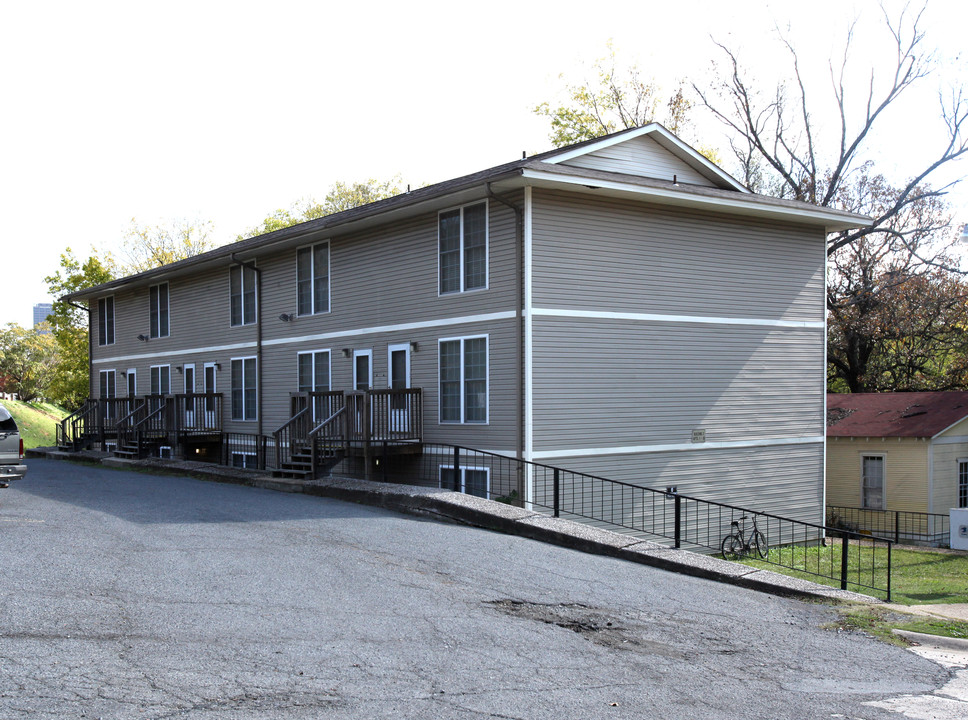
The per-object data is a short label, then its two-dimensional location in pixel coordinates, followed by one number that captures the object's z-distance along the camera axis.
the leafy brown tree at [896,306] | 33.16
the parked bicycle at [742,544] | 18.62
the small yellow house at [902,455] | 25.97
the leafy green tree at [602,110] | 41.50
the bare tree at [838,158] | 34.44
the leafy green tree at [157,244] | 57.28
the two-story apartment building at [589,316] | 16.98
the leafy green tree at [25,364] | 66.50
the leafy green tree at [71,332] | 43.53
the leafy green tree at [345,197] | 53.91
